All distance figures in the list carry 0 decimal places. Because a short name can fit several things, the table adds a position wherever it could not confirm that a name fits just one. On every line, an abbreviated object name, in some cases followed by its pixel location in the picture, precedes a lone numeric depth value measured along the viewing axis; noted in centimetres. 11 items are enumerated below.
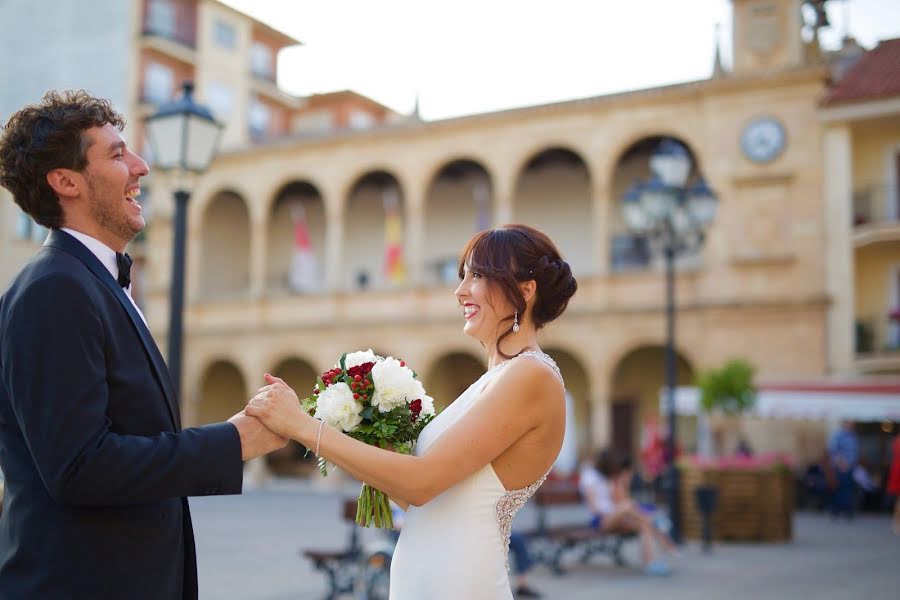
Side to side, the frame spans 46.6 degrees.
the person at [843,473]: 2242
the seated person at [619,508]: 1239
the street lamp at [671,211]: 1565
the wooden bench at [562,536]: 1202
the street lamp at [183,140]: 920
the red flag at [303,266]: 3145
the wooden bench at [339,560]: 909
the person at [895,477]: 1828
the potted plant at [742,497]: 1647
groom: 243
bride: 306
